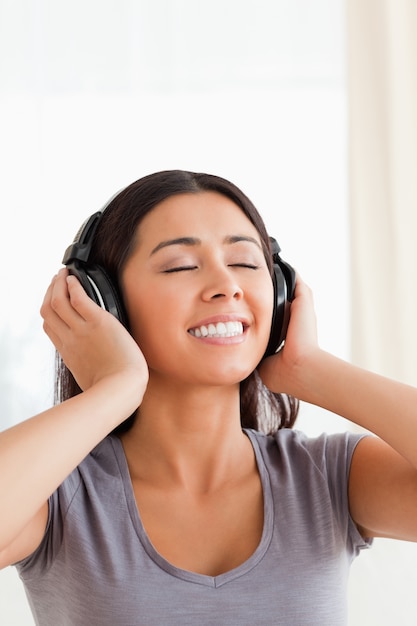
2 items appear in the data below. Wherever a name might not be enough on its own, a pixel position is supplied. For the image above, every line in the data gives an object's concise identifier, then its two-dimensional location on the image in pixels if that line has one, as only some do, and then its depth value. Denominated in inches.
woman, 72.2
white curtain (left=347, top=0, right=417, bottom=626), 97.0
